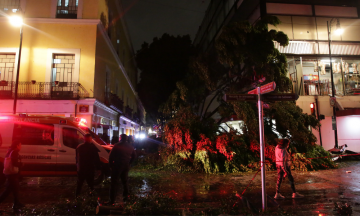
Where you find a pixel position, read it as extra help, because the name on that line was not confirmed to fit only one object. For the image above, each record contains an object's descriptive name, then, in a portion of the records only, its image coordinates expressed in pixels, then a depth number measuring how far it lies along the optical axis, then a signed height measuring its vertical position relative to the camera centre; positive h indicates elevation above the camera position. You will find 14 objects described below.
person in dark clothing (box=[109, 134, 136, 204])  5.44 -0.73
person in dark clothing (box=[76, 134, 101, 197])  5.89 -0.71
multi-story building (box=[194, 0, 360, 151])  16.42 +6.07
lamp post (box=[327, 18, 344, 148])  15.10 +7.40
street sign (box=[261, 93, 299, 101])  5.27 +0.86
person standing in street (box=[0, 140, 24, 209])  5.17 -0.97
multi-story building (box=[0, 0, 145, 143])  14.08 +5.01
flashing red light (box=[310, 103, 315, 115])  14.88 +1.69
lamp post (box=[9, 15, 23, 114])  11.69 +5.91
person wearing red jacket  6.28 -0.88
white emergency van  7.54 -0.32
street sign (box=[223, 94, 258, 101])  5.12 +0.85
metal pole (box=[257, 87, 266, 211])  4.86 -0.32
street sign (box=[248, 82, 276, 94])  4.67 +0.99
